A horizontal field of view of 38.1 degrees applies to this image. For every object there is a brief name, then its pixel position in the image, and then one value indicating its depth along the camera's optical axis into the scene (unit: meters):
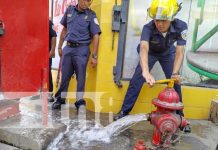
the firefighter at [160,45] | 3.54
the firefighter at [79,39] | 4.51
